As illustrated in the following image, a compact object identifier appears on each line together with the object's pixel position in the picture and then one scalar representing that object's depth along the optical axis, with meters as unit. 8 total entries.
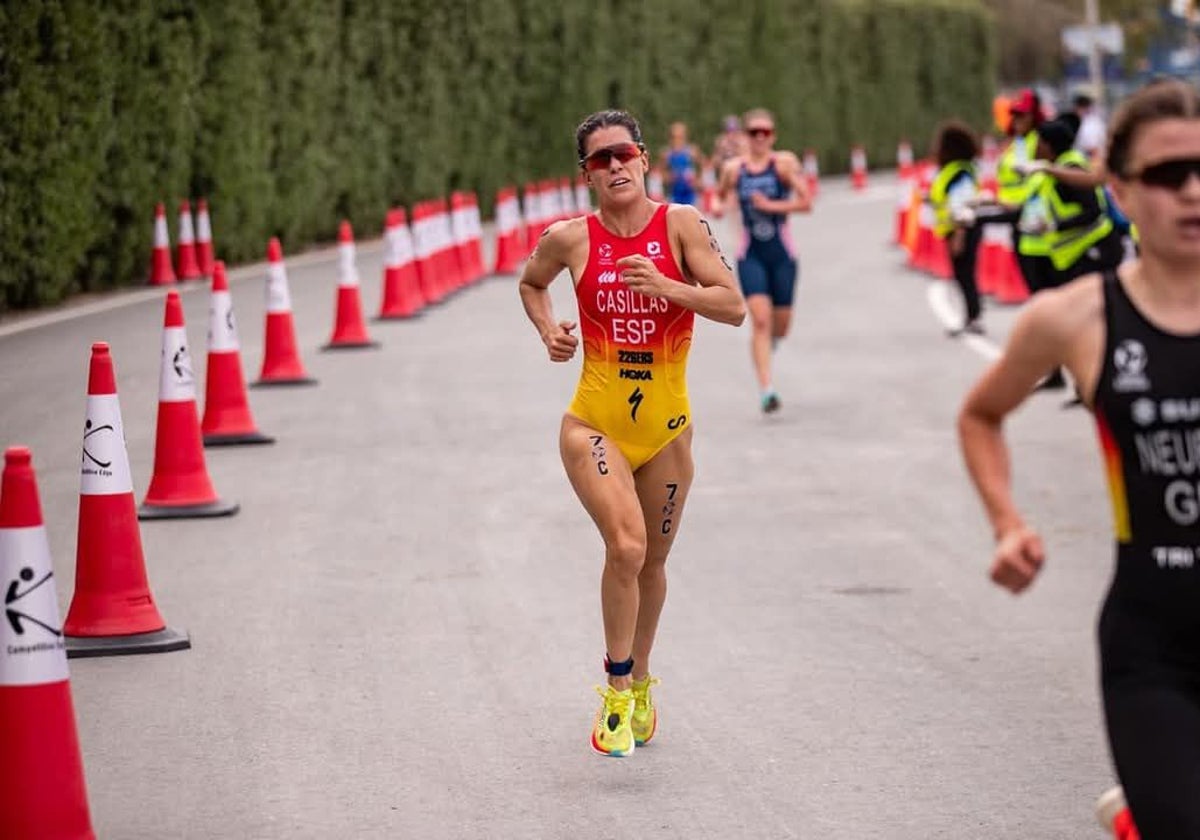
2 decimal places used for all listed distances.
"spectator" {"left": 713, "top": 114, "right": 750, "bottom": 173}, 30.30
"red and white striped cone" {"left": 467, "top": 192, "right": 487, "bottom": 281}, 29.73
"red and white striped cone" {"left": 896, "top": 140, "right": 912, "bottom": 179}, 66.00
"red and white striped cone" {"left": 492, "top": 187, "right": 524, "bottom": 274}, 30.70
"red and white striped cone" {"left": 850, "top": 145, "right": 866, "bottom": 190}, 61.47
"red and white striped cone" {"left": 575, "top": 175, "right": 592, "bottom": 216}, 40.66
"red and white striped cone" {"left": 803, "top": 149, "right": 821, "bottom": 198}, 59.90
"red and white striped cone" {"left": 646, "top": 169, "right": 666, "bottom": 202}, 46.78
